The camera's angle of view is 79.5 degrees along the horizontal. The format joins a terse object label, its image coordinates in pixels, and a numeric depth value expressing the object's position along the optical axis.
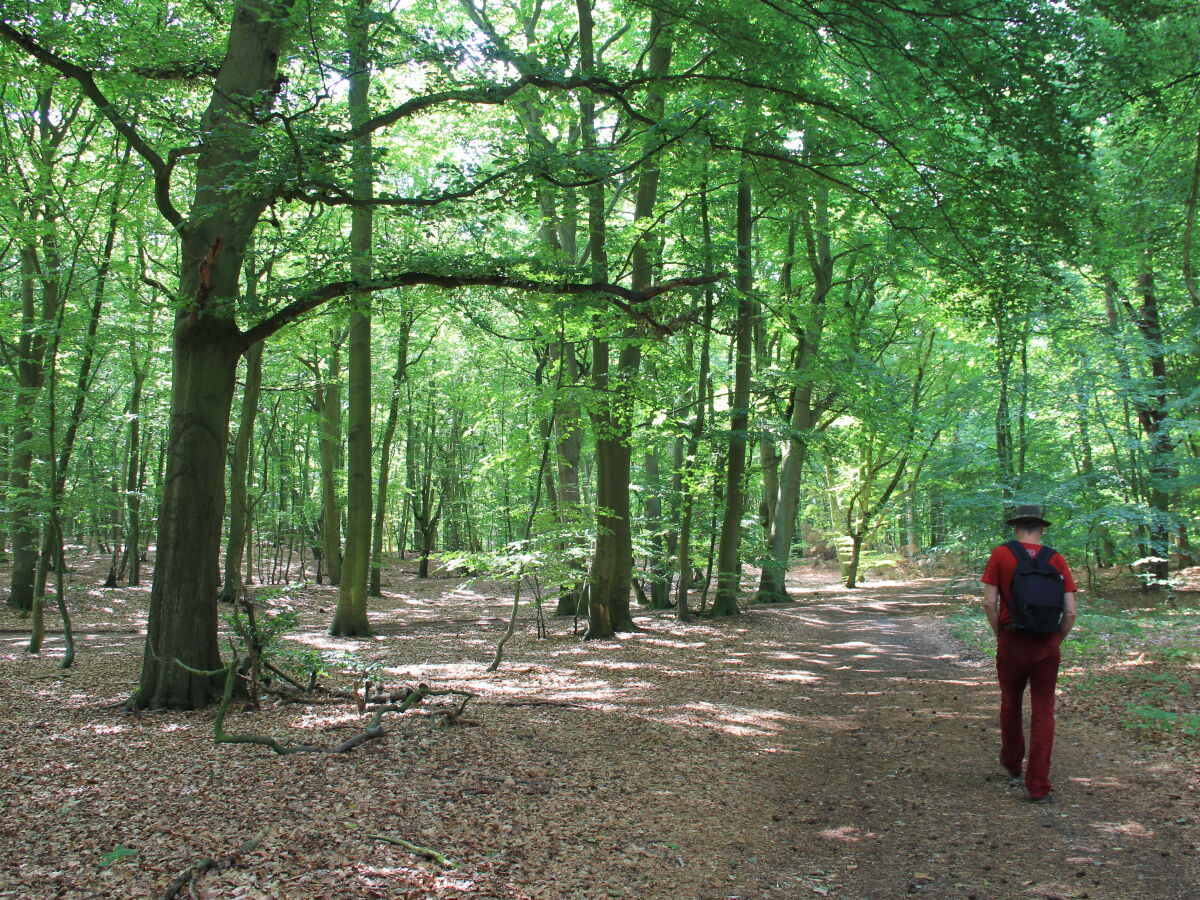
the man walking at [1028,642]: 4.34
